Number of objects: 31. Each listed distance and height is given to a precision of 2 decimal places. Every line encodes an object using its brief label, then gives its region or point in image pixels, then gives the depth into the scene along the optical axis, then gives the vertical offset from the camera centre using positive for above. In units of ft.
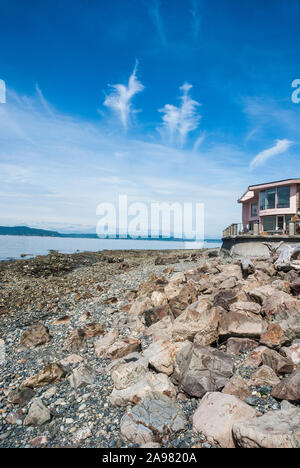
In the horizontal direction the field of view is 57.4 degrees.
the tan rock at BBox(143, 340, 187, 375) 21.22 -9.57
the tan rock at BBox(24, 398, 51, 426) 17.62 -11.63
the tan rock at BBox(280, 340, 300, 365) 19.56 -8.55
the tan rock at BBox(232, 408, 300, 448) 12.49 -9.32
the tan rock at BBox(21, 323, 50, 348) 30.25 -11.24
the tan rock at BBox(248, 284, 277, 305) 29.36 -6.22
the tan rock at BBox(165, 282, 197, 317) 32.19 -7.48
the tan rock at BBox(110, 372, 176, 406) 18.20 -10.42
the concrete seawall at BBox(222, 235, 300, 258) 74.10 -2.15
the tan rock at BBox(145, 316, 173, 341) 27.55 -9.91
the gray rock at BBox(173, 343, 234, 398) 18.39 -9.49
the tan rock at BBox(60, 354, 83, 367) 25.09 -11.48
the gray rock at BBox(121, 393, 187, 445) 15.37 -10.85
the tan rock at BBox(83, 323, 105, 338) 30.72 -10.61
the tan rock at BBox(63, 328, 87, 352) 28.45 -11.08
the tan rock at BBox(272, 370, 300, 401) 16.15 -9.20
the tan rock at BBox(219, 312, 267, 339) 23.70 -7.90
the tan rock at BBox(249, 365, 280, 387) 18.16 -9.51
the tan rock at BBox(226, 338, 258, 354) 22.90 -9.22
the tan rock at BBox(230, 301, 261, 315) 26.45 -6.98
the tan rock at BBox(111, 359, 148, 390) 19.74 -10.21
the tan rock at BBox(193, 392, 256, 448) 14.49 -10.07
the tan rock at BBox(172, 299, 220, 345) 24.35 -8.08
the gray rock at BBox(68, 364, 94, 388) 21.30 -11.19
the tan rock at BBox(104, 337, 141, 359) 25.31 -10.43
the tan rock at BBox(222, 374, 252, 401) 17.40 -9.81
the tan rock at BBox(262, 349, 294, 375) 18.69 -8.82
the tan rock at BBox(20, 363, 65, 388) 21.63 -11.26
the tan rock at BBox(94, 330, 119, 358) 26.14 -10.80
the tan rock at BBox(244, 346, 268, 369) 20.43 -9.26
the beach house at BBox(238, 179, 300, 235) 95.40 +11.45
